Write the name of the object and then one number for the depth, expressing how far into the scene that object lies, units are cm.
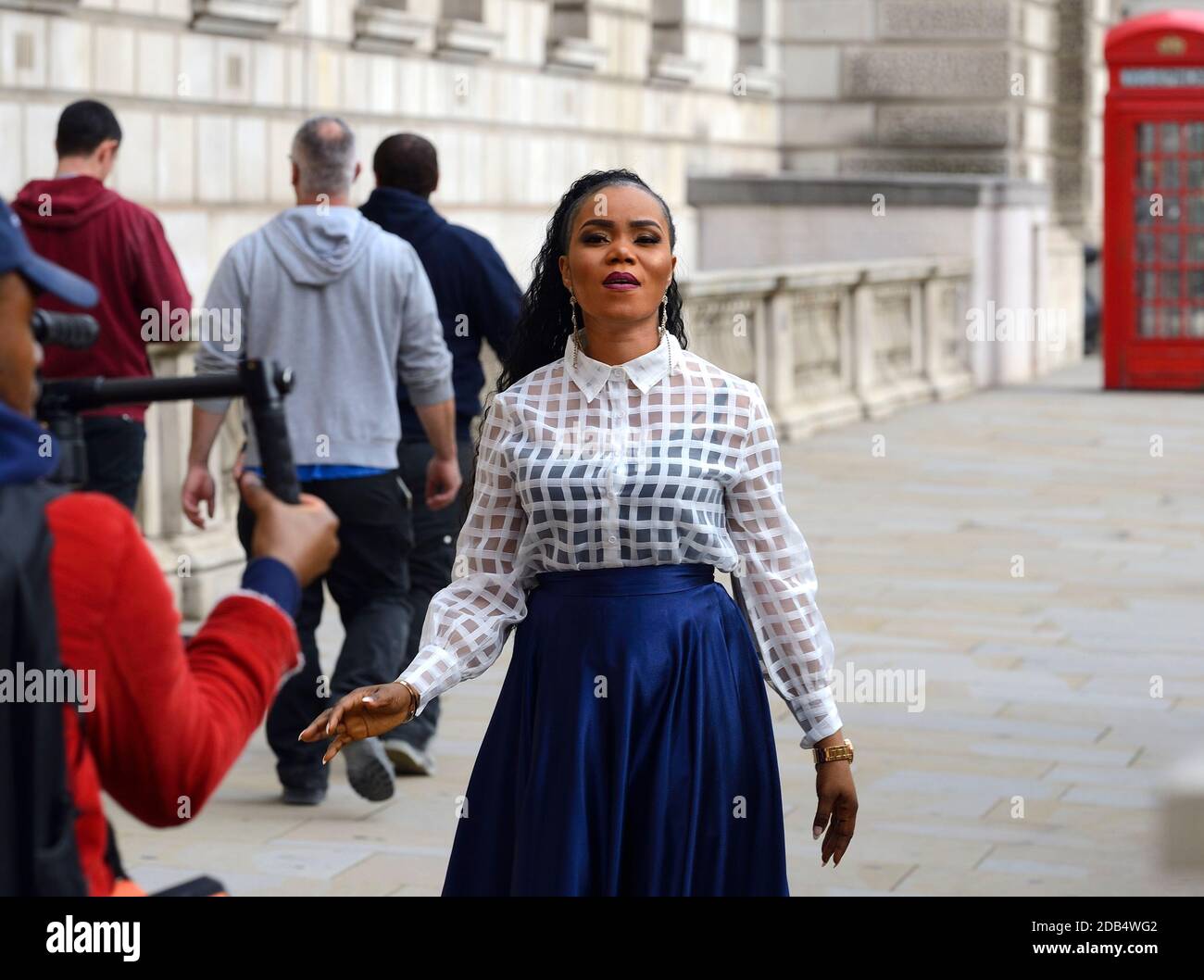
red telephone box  1927
